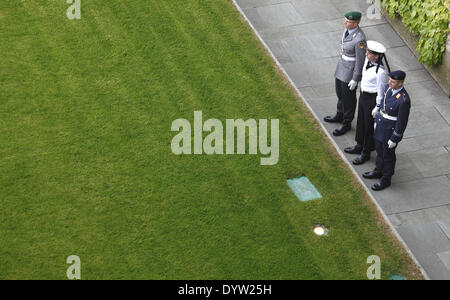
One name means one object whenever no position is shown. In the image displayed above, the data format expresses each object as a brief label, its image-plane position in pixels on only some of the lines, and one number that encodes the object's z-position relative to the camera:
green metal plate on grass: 19.78
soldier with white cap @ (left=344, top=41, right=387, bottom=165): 19.64
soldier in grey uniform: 20.62
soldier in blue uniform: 18.67
